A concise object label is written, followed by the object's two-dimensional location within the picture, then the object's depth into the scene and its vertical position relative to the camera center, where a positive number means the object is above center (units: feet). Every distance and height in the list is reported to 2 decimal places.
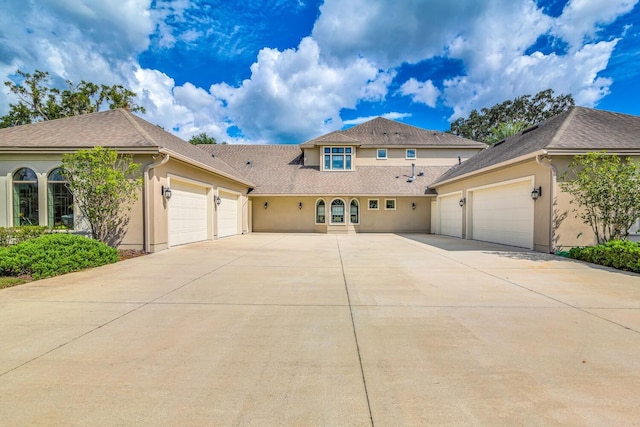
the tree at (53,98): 78.84 +33.48
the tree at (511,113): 110.52 +40.54
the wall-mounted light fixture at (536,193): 32.42 +1.92
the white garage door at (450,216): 50.42 -1.04
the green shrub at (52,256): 19.35 -3.22
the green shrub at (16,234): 25.86 -2.03
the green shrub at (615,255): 21.90 -3.84
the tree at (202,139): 116.16 +30.14
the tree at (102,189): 28.07 +2.37
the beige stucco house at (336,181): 31.65 +4.67
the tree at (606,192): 26.89 +1.70
